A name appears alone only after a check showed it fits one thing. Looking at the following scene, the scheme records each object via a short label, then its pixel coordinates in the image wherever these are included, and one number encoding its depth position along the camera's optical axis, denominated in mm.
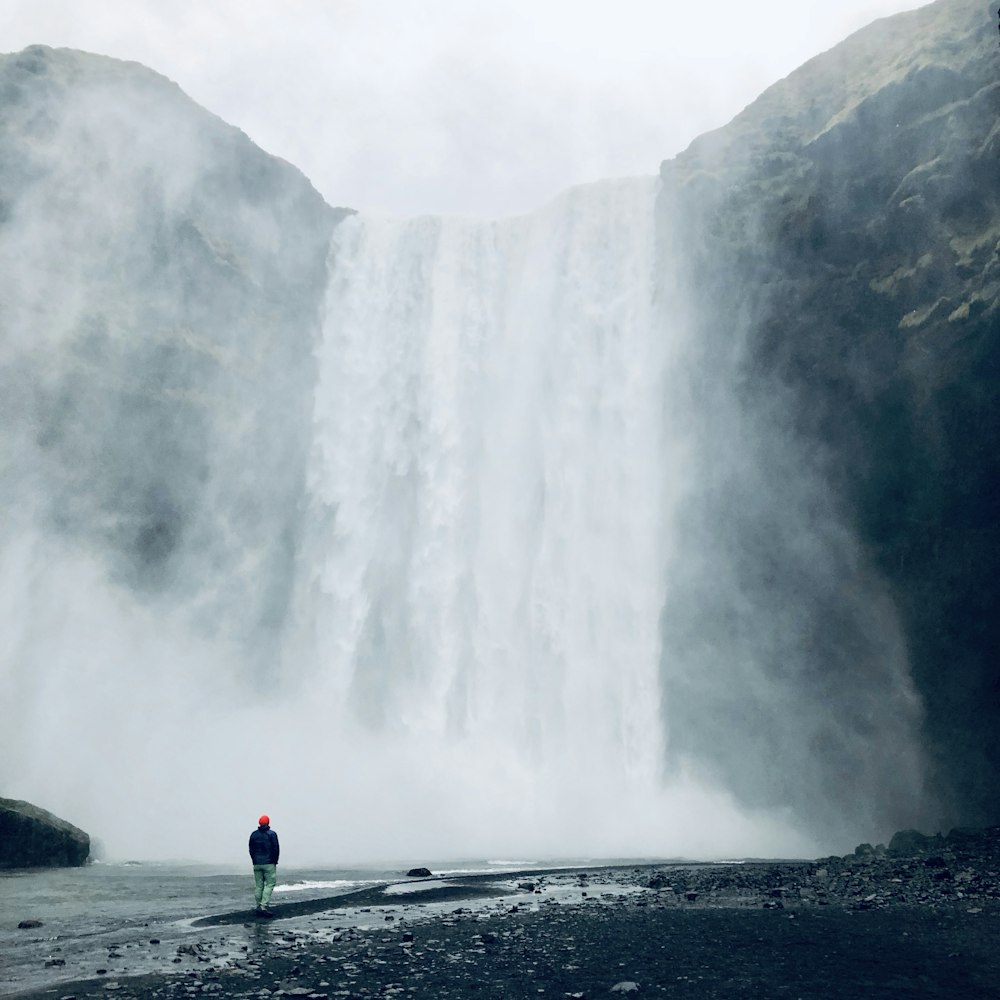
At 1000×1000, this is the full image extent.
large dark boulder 22141
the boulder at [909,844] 20766
